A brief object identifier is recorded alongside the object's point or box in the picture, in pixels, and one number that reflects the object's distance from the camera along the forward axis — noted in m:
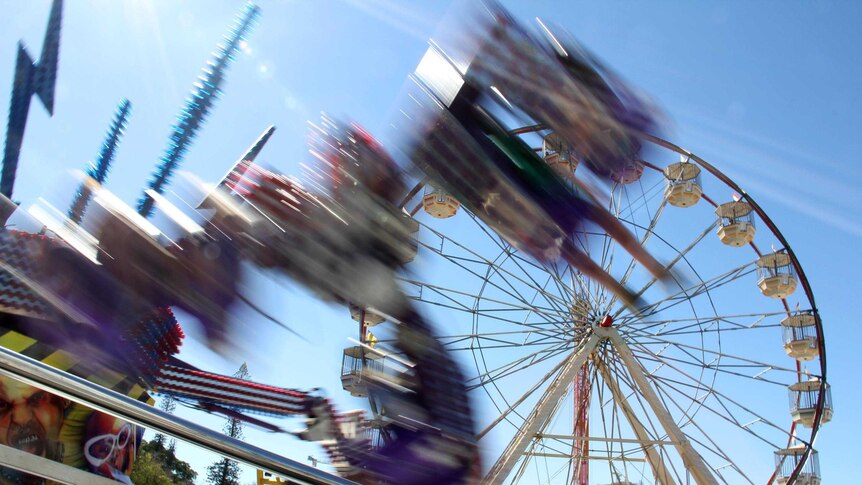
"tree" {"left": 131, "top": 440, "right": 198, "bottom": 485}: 15.17
